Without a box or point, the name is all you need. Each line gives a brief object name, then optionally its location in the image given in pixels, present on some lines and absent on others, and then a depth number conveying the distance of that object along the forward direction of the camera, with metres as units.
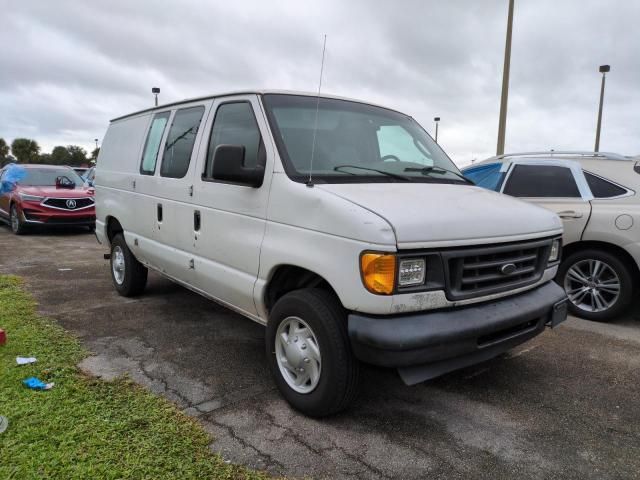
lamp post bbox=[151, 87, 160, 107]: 19.06
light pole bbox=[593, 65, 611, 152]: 16.84
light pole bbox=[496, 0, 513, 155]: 10.98
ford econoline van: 2.61
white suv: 5.03
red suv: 10.98
